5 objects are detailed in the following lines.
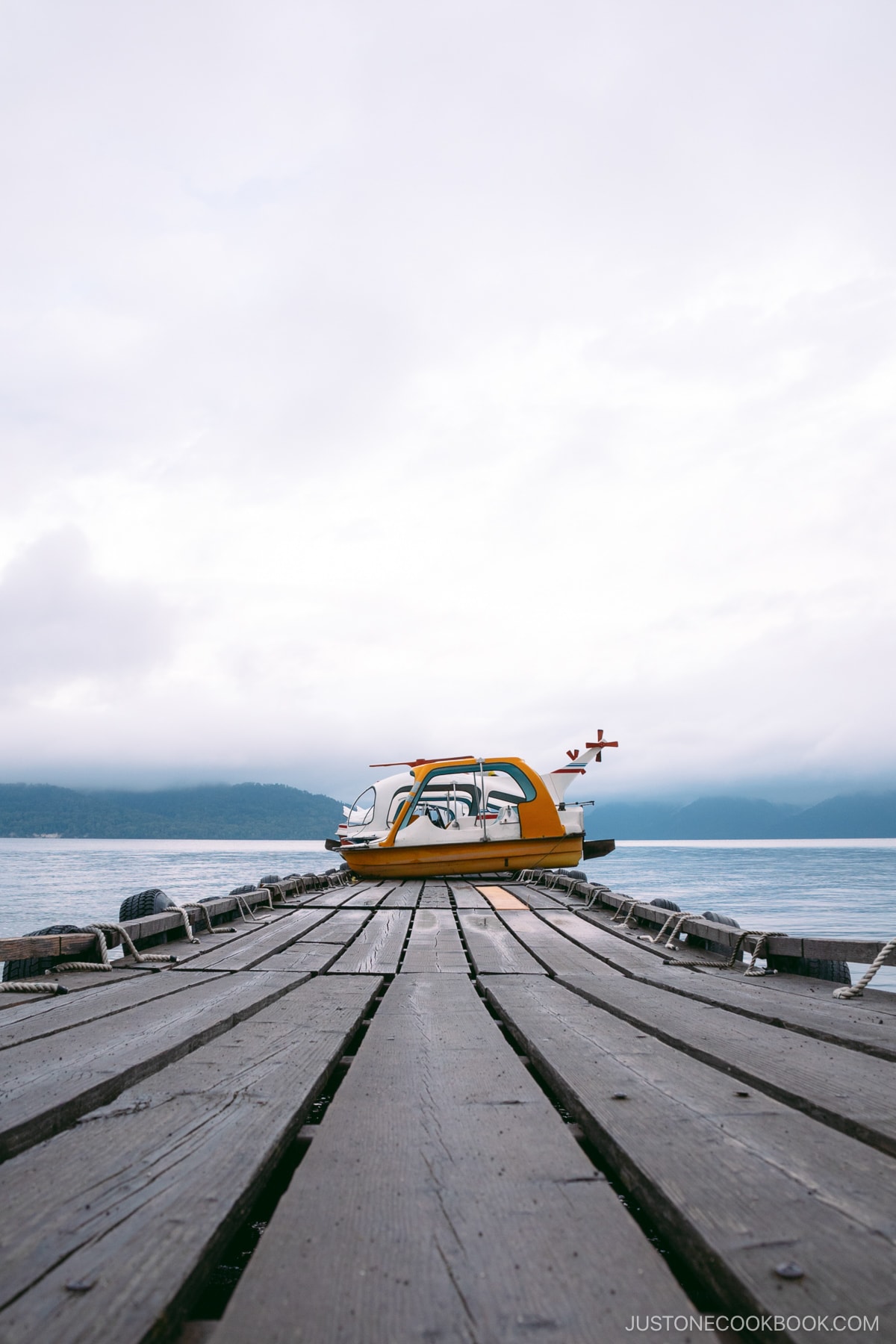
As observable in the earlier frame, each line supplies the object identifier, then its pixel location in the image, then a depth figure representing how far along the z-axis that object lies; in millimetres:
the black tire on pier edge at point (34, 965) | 4255
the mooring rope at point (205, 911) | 5726
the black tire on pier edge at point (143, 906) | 5926
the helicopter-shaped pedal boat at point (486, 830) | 12734
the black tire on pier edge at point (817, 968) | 4246
